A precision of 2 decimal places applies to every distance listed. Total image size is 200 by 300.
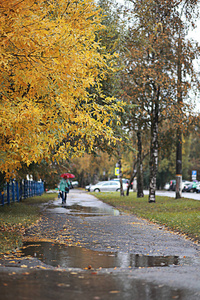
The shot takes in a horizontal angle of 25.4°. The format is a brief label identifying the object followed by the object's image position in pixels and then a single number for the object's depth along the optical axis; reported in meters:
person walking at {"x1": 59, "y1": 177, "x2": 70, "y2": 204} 26.27
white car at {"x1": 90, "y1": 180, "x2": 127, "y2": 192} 58.03
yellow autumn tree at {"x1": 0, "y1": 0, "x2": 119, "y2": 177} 8.82
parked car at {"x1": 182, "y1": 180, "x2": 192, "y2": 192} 62.01
